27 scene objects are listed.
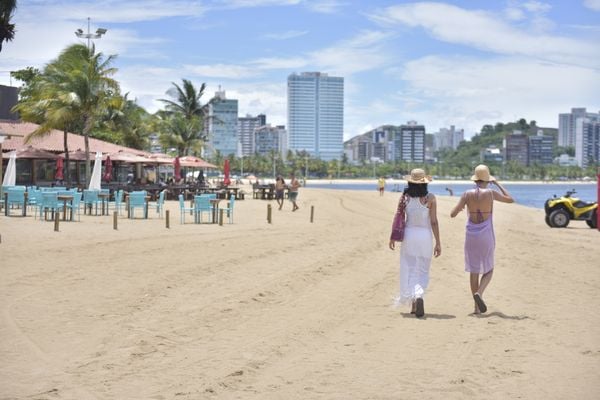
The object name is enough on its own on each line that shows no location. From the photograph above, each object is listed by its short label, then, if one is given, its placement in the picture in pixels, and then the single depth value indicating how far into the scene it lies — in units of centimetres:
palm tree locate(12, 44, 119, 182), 2861
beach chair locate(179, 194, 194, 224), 1878
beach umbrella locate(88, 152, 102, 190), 2438
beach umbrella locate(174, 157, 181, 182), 3428
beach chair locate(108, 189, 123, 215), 1969
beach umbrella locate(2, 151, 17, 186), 2448
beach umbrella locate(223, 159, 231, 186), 3756
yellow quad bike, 2214
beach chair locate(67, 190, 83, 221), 1814
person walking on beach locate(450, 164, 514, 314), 782
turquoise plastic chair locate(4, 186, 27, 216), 1894
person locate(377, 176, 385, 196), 5316
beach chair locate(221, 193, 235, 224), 1986
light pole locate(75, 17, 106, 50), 3841
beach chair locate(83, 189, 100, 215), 1980
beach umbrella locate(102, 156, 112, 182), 3005
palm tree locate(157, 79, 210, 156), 4447
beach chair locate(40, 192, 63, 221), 1677
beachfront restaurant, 2898
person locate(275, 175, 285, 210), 2860
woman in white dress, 766
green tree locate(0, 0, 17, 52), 1432
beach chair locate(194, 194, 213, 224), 1873
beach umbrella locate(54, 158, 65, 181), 2906
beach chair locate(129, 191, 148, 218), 1883
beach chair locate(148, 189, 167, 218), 2078
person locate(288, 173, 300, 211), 2698
